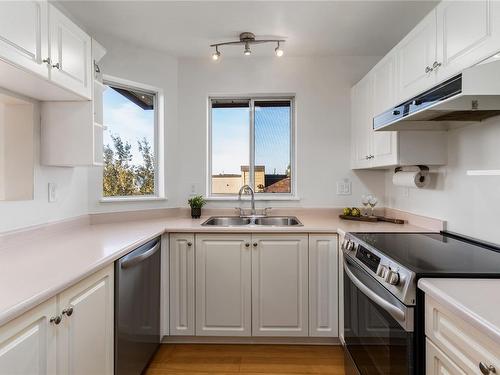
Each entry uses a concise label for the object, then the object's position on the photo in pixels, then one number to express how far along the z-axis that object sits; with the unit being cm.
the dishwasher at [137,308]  156
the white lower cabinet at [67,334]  90
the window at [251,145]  302
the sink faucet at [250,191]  283
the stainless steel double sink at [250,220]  275
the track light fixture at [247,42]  239
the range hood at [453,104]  109
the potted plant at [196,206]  277
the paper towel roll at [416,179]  204
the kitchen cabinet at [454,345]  79
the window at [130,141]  259
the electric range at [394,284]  110
